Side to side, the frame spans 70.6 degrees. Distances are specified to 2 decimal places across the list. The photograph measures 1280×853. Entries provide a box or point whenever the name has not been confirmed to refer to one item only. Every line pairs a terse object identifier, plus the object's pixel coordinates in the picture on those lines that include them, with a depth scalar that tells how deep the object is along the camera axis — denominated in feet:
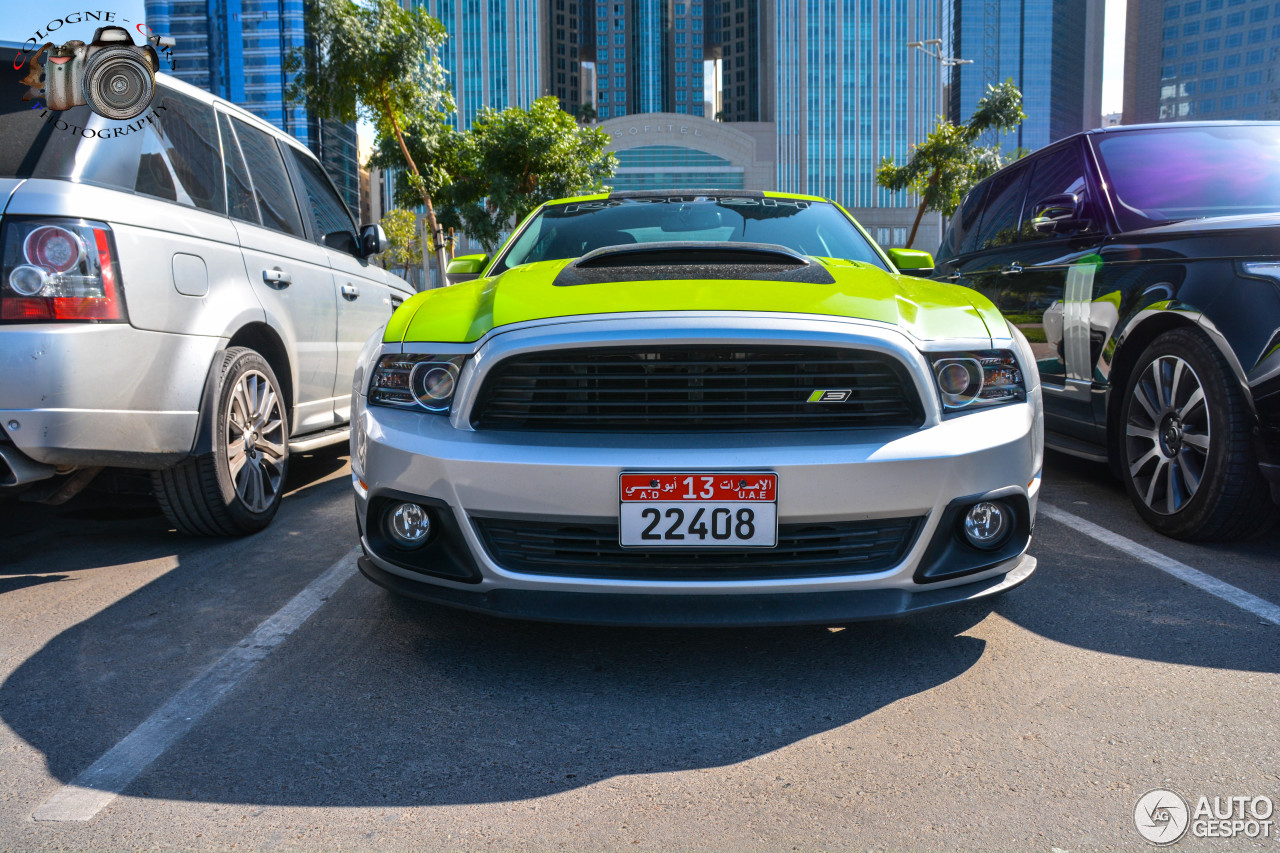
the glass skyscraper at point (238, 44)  289.12
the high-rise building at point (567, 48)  470.39
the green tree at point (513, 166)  88.33
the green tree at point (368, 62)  63.05
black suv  10.91
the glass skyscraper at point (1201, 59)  381.81
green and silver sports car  7.45
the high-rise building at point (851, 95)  348.79
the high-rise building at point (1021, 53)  444.55
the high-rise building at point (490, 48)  331.57
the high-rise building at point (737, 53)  444.55
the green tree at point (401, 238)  212.84
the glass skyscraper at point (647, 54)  494.18
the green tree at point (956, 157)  108.06
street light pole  101.51
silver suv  9.66
